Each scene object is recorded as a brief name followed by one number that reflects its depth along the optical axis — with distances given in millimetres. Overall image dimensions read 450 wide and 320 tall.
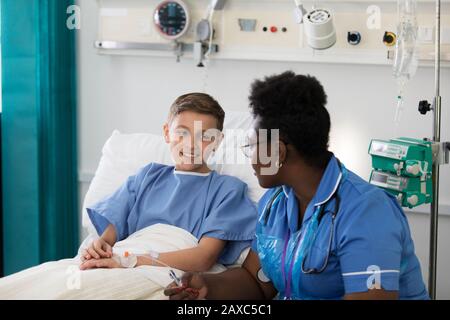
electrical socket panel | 2602
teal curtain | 2904
